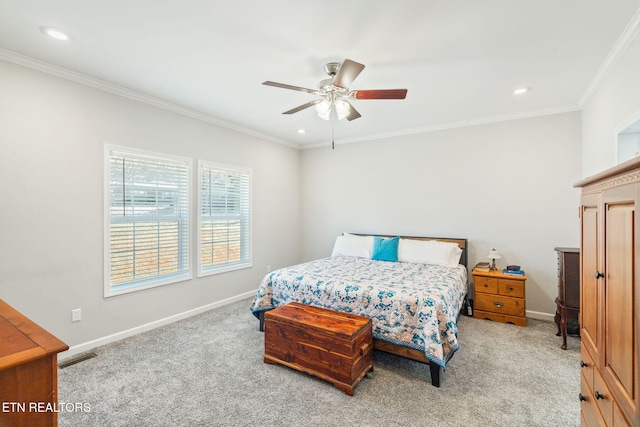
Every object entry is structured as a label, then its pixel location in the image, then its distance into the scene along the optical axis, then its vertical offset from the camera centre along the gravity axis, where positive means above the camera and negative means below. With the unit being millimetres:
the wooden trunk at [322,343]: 2250 -1051
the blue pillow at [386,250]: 4250 -519
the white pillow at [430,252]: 3930 -520
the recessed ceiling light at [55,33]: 2121 +1324
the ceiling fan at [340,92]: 2148 +1018
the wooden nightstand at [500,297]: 3518 -1008
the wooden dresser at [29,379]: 834 -490
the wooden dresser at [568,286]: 2920 -720
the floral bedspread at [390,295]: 2402 -767
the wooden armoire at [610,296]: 832 -282
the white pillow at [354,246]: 4551 -500
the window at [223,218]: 4070 -62
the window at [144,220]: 3139 -65
